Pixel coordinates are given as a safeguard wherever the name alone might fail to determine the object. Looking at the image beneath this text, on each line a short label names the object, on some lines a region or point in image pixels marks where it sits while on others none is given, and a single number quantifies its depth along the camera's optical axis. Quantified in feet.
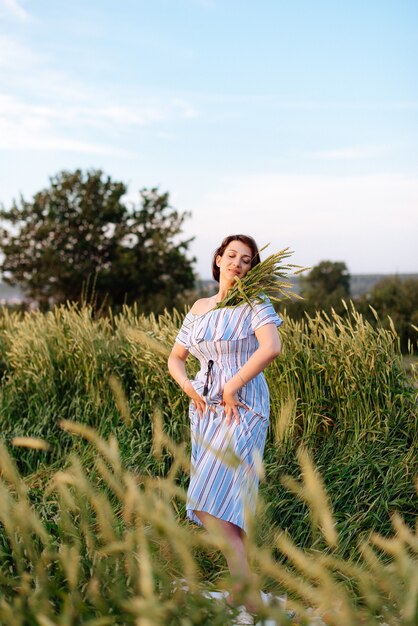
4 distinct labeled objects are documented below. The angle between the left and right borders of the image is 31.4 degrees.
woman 9.77
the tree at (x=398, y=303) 38.50
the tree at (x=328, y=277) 82.17
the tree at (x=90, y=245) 63.93
